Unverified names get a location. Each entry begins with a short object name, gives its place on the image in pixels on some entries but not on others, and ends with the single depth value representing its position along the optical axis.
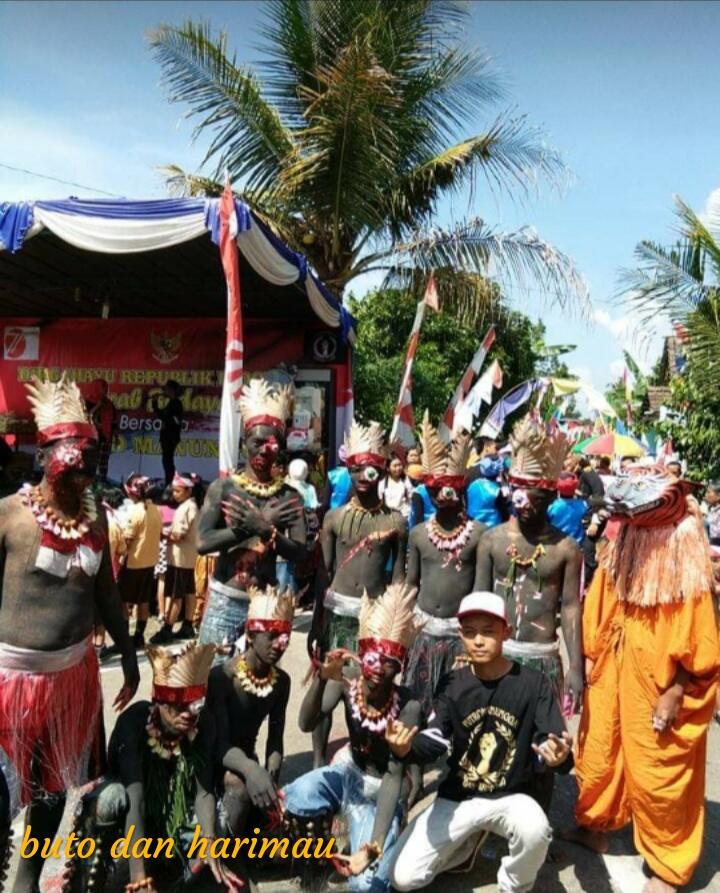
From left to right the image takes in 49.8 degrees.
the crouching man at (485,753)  3.00
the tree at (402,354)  18.75
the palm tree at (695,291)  8.35
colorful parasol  13.48
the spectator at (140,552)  7.08
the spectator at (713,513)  7.45
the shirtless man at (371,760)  3.08
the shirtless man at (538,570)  3.85
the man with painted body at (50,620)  2.79
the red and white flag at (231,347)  6.32
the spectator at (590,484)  8.49
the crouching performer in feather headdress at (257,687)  3.26
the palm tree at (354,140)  9.90
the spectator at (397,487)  8.64
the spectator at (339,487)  7.16
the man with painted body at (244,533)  3.82
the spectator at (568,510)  7.11
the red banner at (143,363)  12.05
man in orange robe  3.34
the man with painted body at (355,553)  4.38
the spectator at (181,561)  7.46
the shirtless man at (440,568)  4.29
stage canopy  7.34
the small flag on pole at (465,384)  11.19
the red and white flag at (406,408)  9.85
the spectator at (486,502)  6.84
